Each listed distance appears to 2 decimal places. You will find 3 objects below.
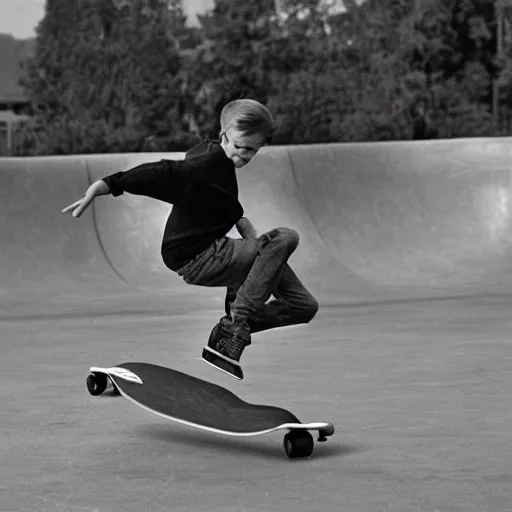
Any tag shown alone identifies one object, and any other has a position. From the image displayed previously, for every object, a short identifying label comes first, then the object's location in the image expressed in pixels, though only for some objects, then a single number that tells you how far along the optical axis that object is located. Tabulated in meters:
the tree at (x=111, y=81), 57.07
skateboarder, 7.95
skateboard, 9.12
